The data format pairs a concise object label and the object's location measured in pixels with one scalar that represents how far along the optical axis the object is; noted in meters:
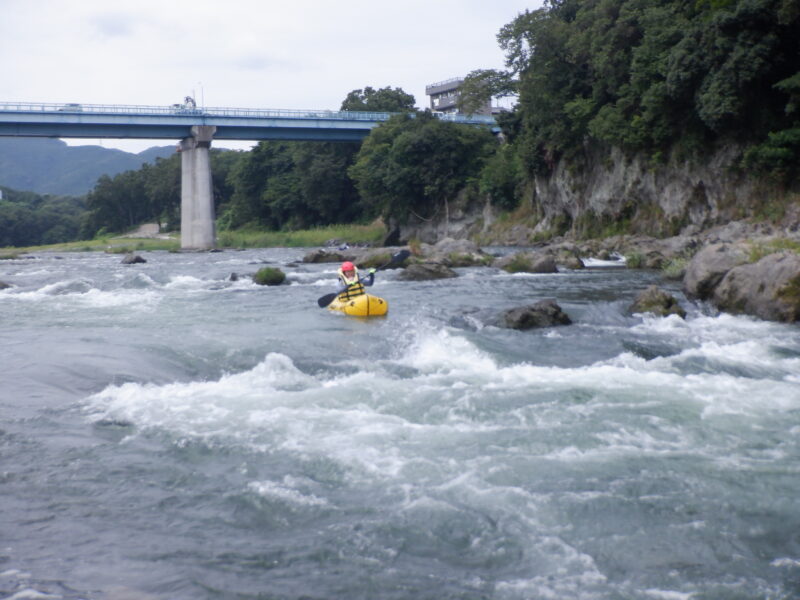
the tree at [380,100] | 59.50
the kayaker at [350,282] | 13.62
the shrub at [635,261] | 21.30
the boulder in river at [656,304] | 11.93
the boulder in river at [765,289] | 11.20
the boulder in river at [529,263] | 20.66
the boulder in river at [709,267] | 13.38
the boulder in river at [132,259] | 30.77
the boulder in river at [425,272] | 19.56
